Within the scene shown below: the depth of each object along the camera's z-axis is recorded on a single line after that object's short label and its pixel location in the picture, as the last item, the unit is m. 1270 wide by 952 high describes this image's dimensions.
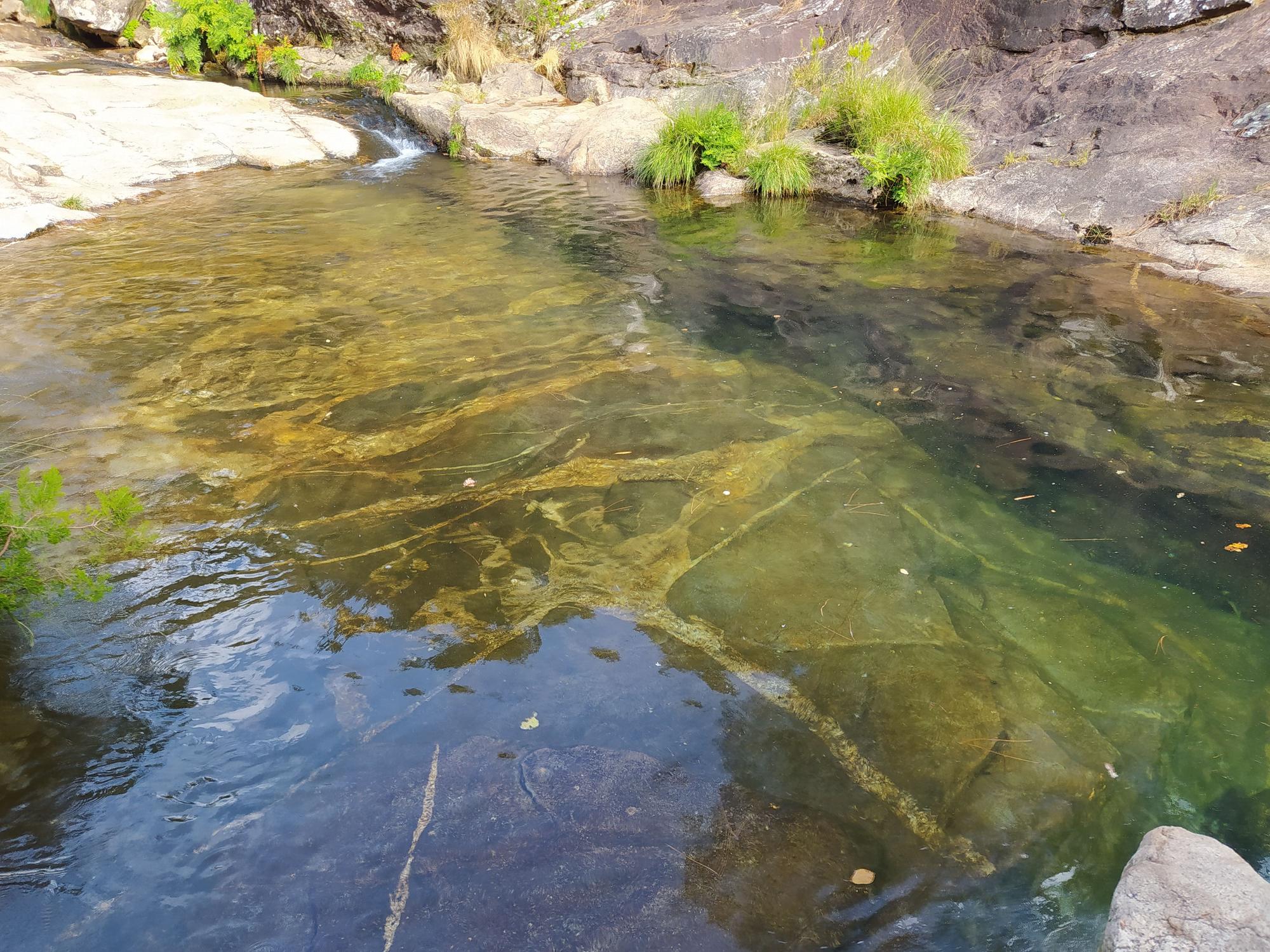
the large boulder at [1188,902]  1.78
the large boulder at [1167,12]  9.60
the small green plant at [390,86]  14.80
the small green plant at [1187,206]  8.05
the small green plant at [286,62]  16.28
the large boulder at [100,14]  17.47
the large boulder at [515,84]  13.91
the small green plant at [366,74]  16.06
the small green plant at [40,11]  18.20
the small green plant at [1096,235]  8.34
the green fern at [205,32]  16.48
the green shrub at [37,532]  2.69
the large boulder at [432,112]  12.80
